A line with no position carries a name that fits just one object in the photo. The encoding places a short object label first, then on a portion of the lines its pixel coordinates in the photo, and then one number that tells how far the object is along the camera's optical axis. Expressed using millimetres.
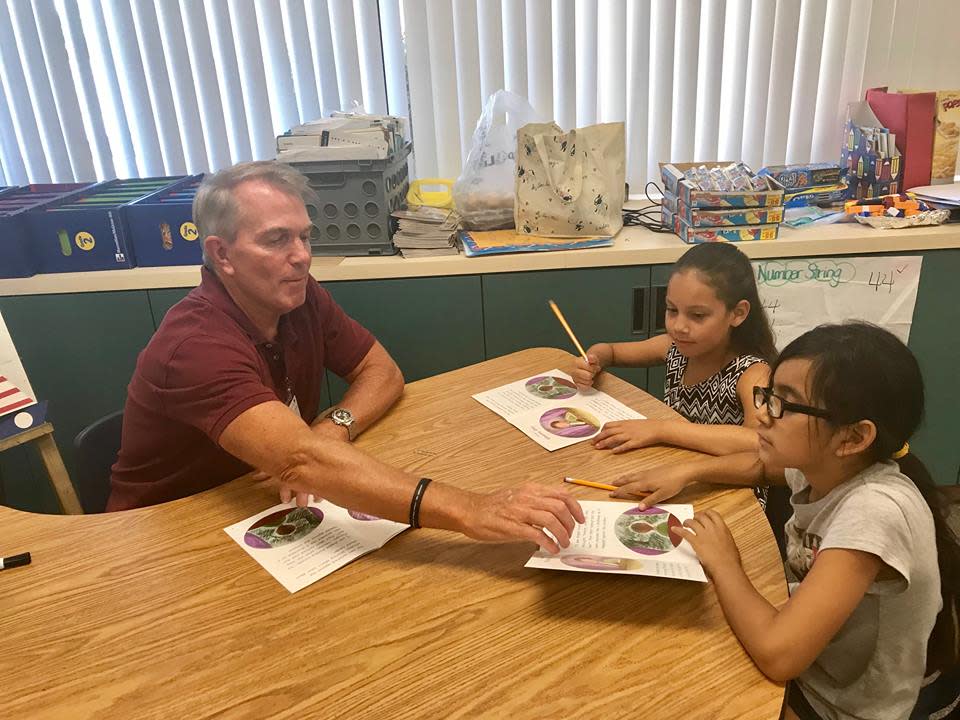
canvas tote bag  2211
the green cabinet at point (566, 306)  2264
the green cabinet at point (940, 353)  2273
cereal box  2369
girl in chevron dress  1597
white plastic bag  2393
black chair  1558
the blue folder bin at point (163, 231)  2244
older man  1140
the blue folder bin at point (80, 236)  2232
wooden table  860
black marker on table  1113
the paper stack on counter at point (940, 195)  2242
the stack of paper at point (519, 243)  2234
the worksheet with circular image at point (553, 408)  1417
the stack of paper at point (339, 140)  2203
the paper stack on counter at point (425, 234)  2291
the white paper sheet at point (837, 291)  2258
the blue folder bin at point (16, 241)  2182
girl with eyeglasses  941
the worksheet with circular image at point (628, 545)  1006
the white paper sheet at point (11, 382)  1826
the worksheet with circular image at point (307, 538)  1082
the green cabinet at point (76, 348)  2275
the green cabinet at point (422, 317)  2281
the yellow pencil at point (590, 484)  1226
